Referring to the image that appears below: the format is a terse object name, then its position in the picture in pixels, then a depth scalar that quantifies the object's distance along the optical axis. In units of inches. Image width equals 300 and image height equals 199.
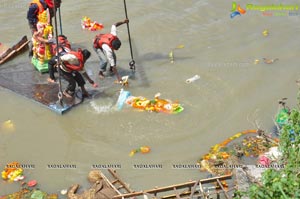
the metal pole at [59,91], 320.5
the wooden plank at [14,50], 398.6
